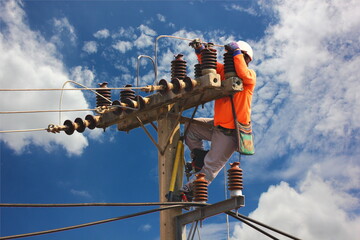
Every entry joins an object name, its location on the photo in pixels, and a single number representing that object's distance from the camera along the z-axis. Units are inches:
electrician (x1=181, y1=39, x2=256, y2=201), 434.0
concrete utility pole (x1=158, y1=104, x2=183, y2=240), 432.8
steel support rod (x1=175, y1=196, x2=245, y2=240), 400.5
